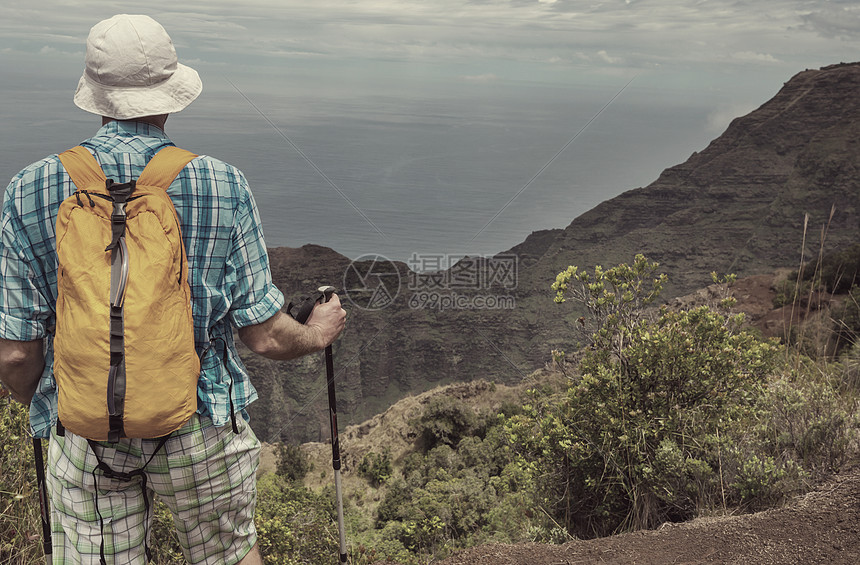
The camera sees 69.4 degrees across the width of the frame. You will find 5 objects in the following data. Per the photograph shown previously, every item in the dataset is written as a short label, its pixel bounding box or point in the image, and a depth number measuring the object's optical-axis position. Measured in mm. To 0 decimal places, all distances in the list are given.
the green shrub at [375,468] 17094
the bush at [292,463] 18766
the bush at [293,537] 3876
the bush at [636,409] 3145
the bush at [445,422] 18188
